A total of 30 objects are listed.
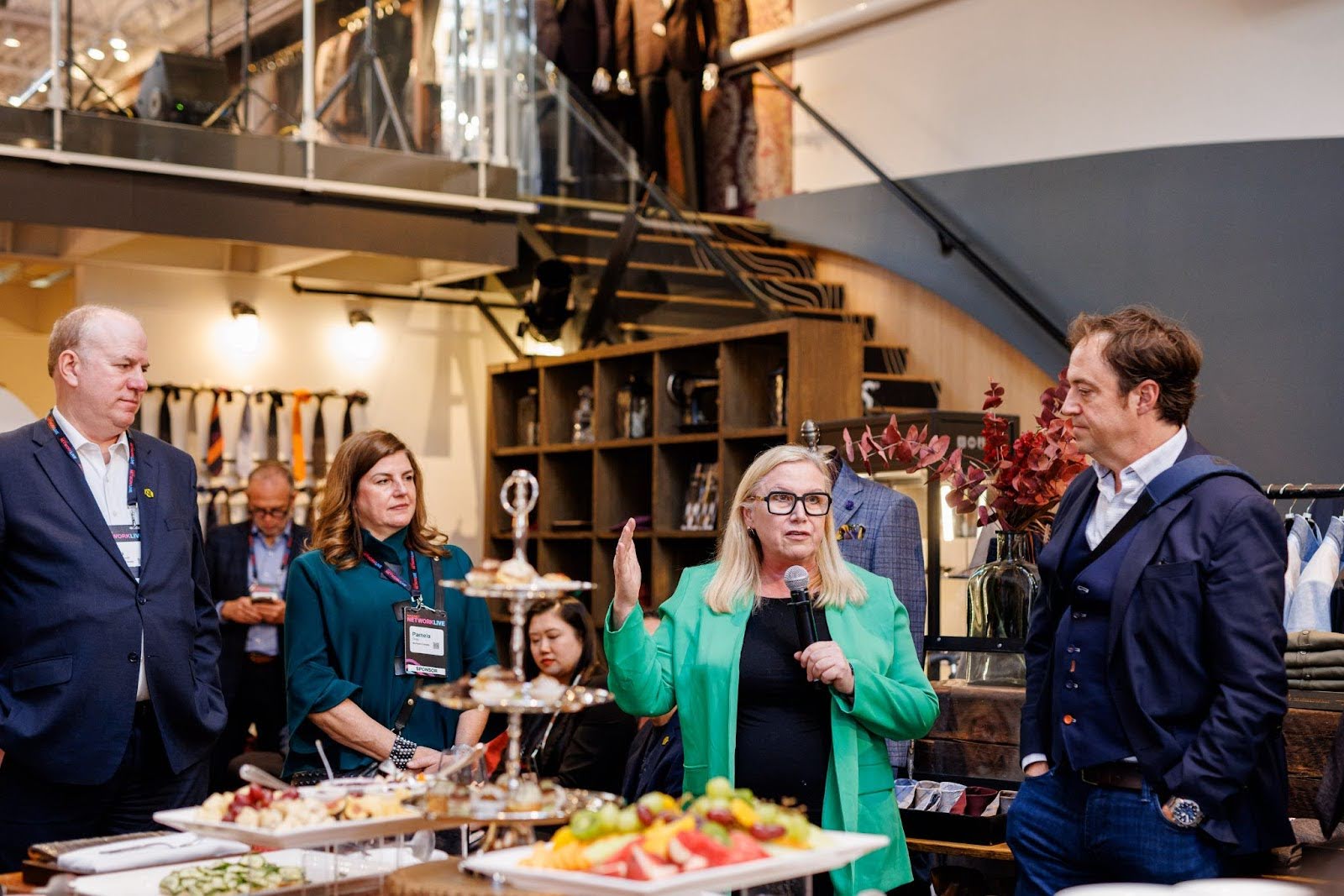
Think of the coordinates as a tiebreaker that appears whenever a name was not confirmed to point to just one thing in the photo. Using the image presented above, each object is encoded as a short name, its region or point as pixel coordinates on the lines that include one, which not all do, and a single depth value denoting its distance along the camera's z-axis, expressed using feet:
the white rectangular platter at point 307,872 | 8.07
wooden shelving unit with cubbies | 22.03
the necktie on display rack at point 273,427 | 28.73
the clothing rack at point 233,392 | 28.13
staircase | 25.03
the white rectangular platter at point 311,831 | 7.34
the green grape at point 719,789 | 7.02
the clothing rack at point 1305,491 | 12.00
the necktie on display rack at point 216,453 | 27.91
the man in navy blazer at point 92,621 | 10.26
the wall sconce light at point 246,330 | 29.14
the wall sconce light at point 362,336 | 30.63
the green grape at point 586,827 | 6.69
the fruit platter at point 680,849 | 6.39
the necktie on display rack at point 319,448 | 28.96
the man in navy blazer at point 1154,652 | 8.71
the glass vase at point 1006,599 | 12.89
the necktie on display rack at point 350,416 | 29.94
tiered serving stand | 6.81
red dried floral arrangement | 12.64
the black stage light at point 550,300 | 27.48
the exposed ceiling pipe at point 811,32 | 31.09
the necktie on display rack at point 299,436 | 28.81
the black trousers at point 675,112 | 34.42
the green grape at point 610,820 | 6.69
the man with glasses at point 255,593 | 22.02
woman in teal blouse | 11.43
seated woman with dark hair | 15.38
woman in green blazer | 9.45
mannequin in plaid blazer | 14.17
